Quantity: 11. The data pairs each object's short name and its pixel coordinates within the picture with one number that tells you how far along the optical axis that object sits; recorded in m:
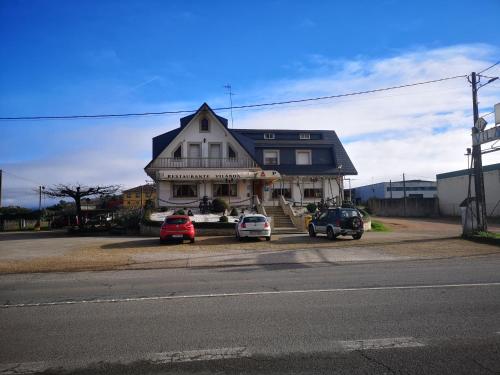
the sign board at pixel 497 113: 19.66
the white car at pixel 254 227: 21.52
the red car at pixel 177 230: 20.81
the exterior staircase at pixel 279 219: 28.00
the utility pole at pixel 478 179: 20.98
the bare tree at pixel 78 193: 31.06
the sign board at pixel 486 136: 19.67
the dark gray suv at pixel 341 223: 21.38
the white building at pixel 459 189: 40.66
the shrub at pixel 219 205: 30.99
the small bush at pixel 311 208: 31.59
